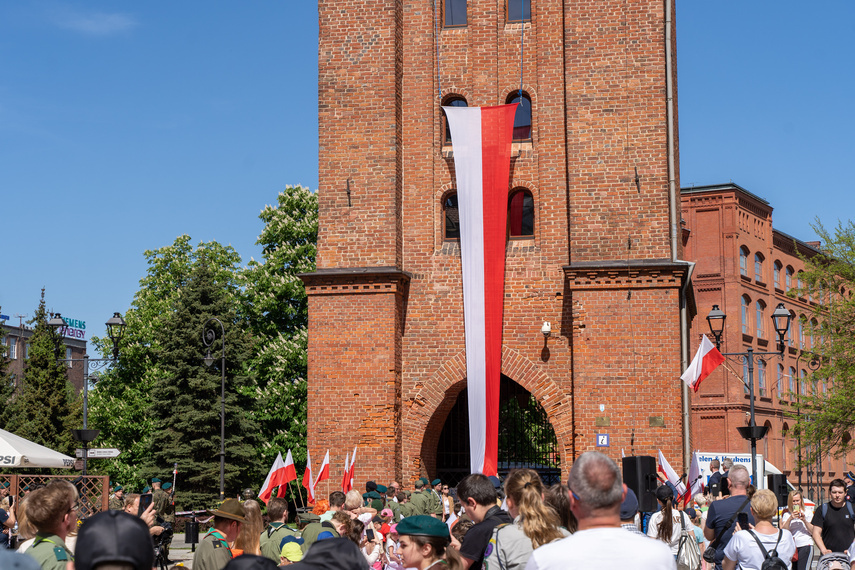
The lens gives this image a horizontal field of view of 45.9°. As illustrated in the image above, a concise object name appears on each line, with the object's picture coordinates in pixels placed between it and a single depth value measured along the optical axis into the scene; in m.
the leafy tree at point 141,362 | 41.75
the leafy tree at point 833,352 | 33.97
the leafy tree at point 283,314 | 37.62
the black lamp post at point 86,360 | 22.47
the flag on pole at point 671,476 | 16.03
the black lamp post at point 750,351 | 19.69
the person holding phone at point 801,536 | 11.38
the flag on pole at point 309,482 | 19.03
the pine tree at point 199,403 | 36.16
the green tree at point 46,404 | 46.31
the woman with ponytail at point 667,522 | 10.61
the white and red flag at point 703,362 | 18.92
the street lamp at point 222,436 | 24.10
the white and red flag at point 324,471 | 19.93
